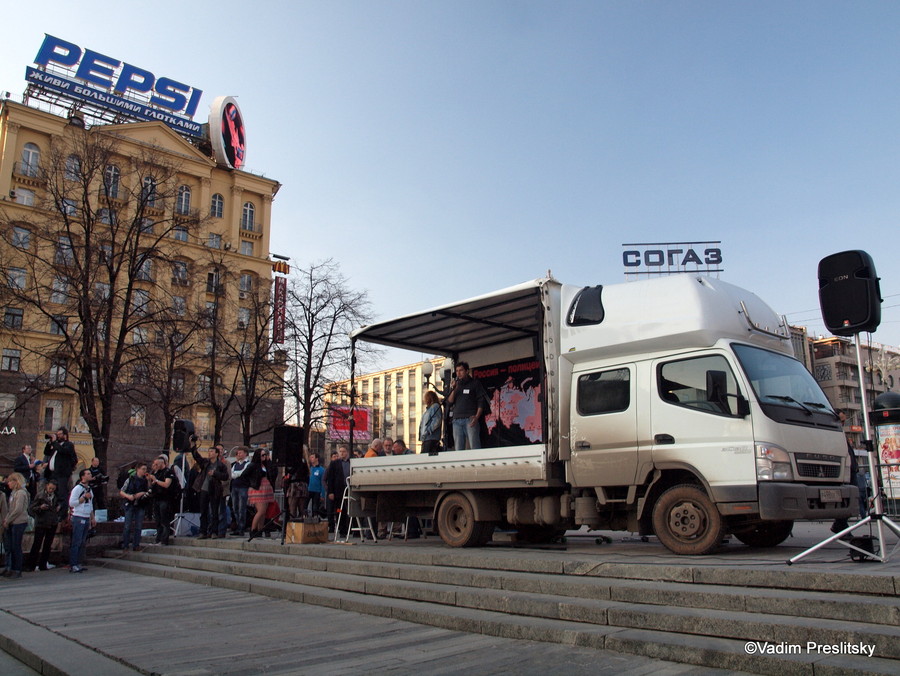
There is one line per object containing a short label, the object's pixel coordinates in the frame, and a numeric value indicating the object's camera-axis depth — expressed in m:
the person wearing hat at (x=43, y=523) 13.77
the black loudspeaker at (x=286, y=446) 12.66
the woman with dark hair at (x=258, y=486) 14.19
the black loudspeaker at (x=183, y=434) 16.74
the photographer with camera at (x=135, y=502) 15.05
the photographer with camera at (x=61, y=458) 15.01
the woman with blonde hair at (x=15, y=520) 12.91
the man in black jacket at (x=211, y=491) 14.99
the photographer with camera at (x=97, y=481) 15.62
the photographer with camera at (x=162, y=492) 14.95
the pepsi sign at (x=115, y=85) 51.91
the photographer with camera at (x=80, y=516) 13.77
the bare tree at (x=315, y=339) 31.41
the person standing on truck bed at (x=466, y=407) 11.28
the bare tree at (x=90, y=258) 22.08
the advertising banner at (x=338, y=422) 32.91
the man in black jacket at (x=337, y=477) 14.30
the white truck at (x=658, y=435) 7.52
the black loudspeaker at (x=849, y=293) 6.92
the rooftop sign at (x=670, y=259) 38.66
